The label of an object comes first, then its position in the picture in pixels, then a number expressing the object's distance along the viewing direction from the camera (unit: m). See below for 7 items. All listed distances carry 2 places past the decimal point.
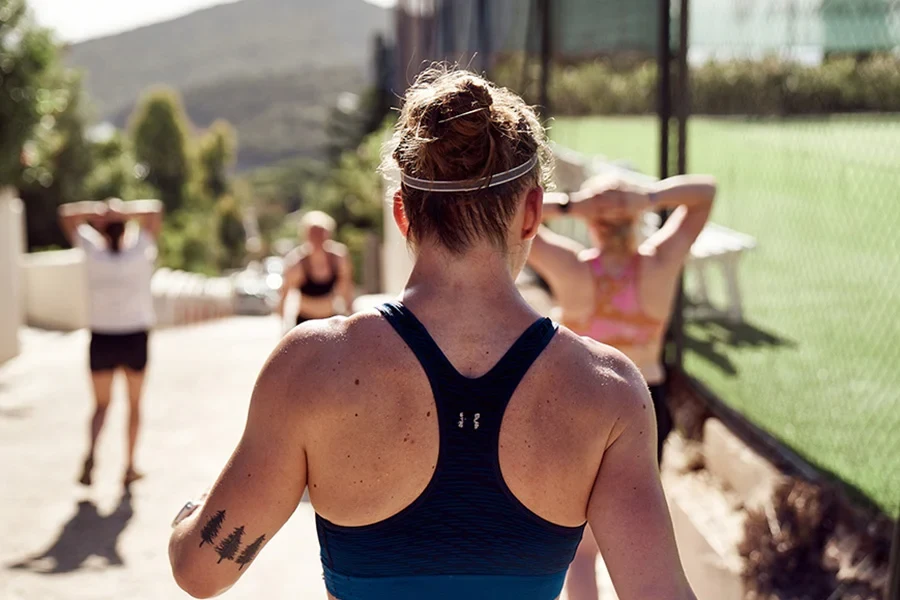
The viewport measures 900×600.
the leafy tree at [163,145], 61.69
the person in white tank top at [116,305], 6.56
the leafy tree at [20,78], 11.86
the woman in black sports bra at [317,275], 7.46
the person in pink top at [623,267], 3.95
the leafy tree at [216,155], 78.19
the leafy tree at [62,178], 31.28
